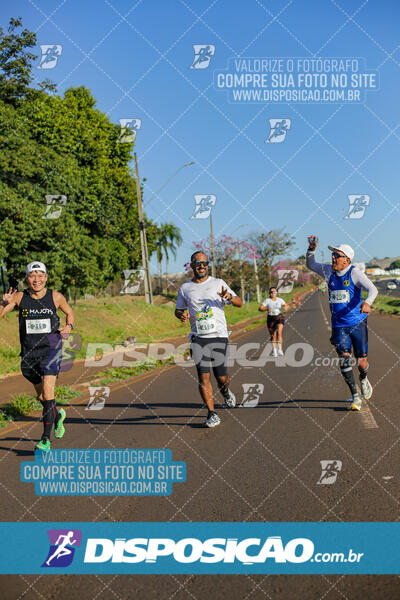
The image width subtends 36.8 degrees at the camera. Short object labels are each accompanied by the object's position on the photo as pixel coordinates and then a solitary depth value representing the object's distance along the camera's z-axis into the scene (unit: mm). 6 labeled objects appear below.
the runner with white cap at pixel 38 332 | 6684
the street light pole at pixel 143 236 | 28111
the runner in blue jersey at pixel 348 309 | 7875
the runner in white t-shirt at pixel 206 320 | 7328
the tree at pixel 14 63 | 23938
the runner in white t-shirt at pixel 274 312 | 14977
